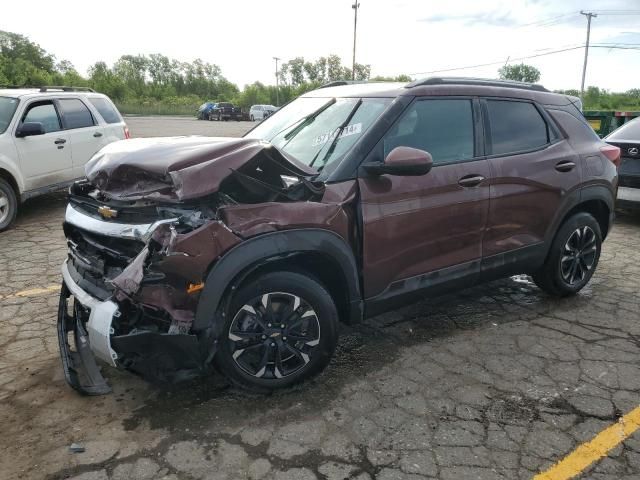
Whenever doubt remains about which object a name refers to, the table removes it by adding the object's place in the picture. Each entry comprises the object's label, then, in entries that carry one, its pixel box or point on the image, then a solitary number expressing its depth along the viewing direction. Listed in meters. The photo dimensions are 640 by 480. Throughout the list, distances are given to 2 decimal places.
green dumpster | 10.95
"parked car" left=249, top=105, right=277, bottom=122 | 47.91
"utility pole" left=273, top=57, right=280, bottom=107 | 83.34
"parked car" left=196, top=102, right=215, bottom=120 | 49.16
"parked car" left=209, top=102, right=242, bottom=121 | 48.00
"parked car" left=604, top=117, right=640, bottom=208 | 7.08
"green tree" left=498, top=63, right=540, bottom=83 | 89.45
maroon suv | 2.59
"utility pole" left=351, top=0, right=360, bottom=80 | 47.84
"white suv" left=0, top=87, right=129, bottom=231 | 6.88
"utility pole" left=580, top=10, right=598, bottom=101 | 53.56
